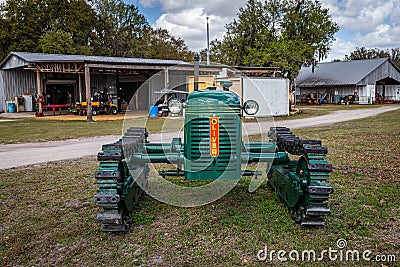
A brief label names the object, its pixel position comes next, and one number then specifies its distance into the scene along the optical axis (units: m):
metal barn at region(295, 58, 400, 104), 41.12
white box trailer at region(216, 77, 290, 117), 21.83
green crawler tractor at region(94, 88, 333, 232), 4.20
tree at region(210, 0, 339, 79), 32.47
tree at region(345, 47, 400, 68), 74.12
